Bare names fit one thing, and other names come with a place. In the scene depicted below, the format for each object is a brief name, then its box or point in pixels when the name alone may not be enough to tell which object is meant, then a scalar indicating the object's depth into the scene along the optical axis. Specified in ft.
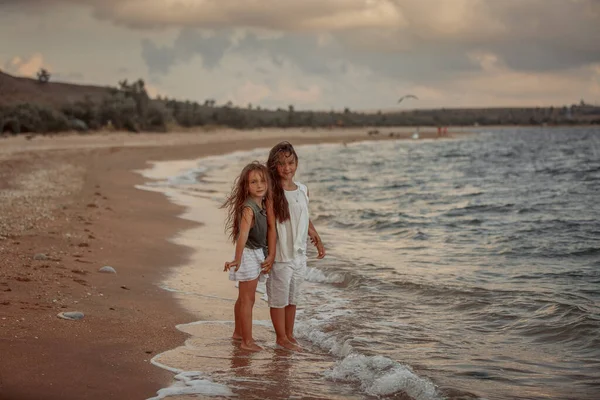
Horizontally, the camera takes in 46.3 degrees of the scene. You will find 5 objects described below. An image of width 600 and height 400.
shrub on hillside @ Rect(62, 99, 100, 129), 168.66
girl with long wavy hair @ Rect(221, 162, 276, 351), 19.45
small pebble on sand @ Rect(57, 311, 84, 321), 20.03
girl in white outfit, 19.90
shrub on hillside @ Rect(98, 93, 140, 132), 176.45
